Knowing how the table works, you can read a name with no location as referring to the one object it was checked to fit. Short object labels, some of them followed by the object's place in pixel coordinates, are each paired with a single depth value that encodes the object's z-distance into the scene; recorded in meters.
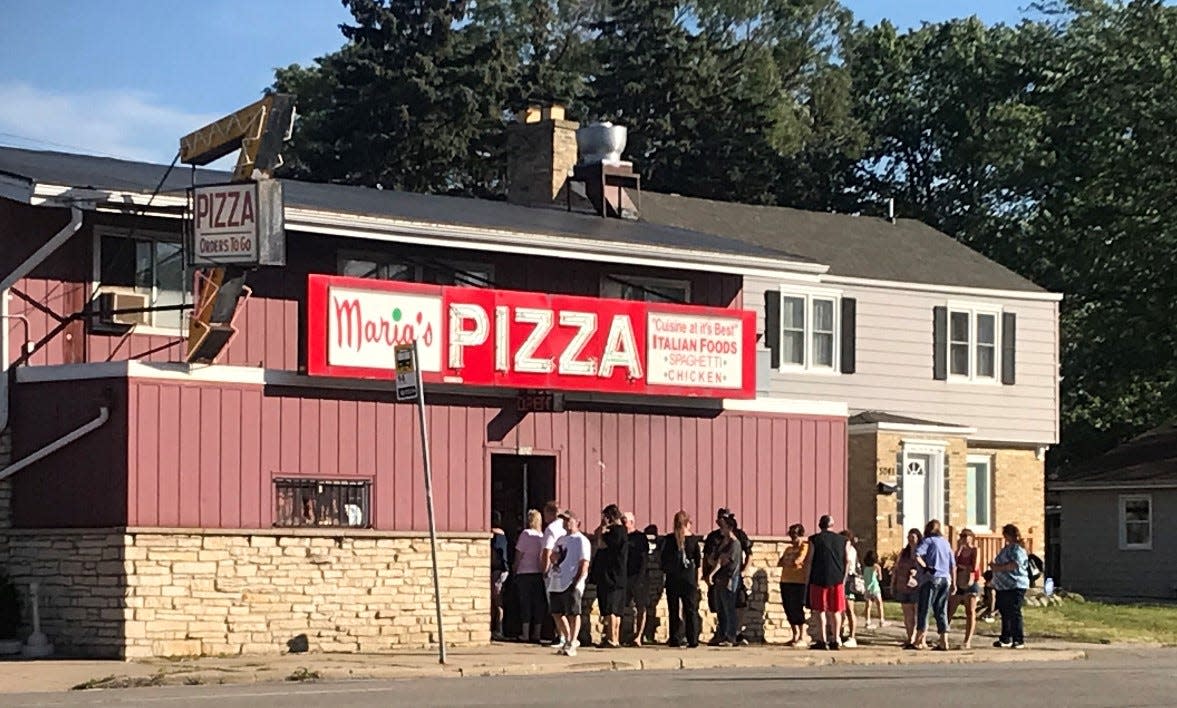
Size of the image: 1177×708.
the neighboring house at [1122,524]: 49.78
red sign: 27.22
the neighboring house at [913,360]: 41.84
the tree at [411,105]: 64.69
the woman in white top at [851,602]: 29.39
